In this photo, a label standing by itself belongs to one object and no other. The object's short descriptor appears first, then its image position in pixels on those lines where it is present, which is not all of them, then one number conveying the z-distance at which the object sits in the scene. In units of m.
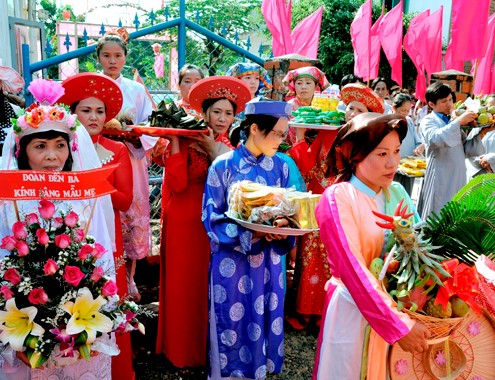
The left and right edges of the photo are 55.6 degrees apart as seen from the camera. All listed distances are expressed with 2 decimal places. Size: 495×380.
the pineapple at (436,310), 1.63
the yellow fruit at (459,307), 1.64
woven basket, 1.61
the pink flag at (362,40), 8.69
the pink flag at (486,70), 8.45
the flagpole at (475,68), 7.41
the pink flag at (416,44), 10.12
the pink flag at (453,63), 7.92
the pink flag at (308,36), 7.38
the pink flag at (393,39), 9.86
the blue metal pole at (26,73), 3.96
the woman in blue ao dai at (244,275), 2.59
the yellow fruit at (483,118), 4.77
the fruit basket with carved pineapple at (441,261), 1.61
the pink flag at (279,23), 7.23
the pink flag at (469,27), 7.10
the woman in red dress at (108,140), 2.76
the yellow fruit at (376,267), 1.76
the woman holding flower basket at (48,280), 1.64
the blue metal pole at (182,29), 4.77
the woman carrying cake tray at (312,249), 3.75
